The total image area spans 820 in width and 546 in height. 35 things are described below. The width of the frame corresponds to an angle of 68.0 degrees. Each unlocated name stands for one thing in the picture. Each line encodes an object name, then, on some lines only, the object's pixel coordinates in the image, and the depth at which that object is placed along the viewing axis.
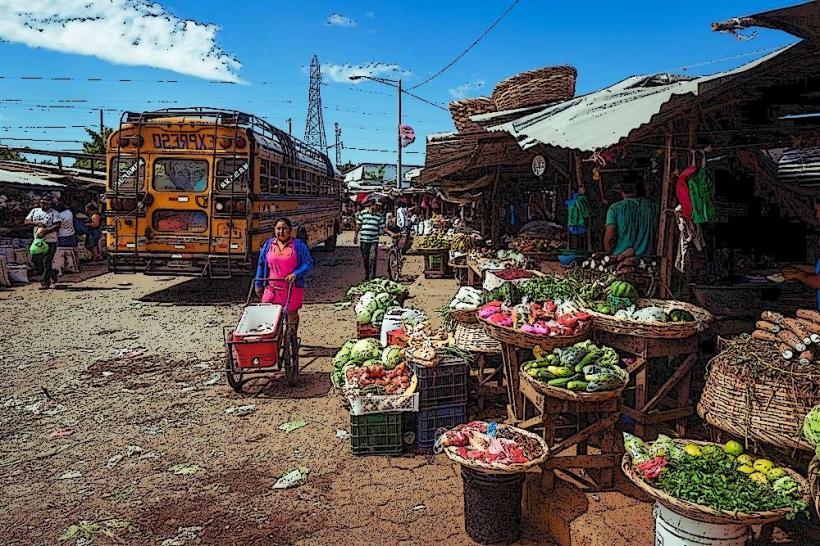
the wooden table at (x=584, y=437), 4.27
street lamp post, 29.09
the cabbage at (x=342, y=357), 6.36
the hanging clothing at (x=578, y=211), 8.72
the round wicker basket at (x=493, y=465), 3.72
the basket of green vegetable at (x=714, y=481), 2.96
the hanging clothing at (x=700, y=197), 4.81
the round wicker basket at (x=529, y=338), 4.77
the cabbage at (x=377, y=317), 7.70
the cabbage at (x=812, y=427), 2.96
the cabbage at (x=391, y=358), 5.77
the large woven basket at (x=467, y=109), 8.86
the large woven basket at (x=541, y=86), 7.52
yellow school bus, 11.23
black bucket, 3.80
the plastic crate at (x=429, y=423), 5.24
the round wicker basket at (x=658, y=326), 4.45
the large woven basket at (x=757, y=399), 3.34
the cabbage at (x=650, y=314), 4.57
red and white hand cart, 6.39
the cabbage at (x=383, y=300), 7.95
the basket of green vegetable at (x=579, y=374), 4.11
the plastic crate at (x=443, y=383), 5.18
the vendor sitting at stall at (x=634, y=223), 6.29
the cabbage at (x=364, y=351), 6.15
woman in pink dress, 7.40
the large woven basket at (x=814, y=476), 2.94
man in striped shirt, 13.09
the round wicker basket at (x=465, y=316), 6.02
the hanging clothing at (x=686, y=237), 4.95
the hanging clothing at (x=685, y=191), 4.85
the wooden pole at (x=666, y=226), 5.06
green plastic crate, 5.12
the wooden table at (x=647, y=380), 4.57
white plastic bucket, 3.00
